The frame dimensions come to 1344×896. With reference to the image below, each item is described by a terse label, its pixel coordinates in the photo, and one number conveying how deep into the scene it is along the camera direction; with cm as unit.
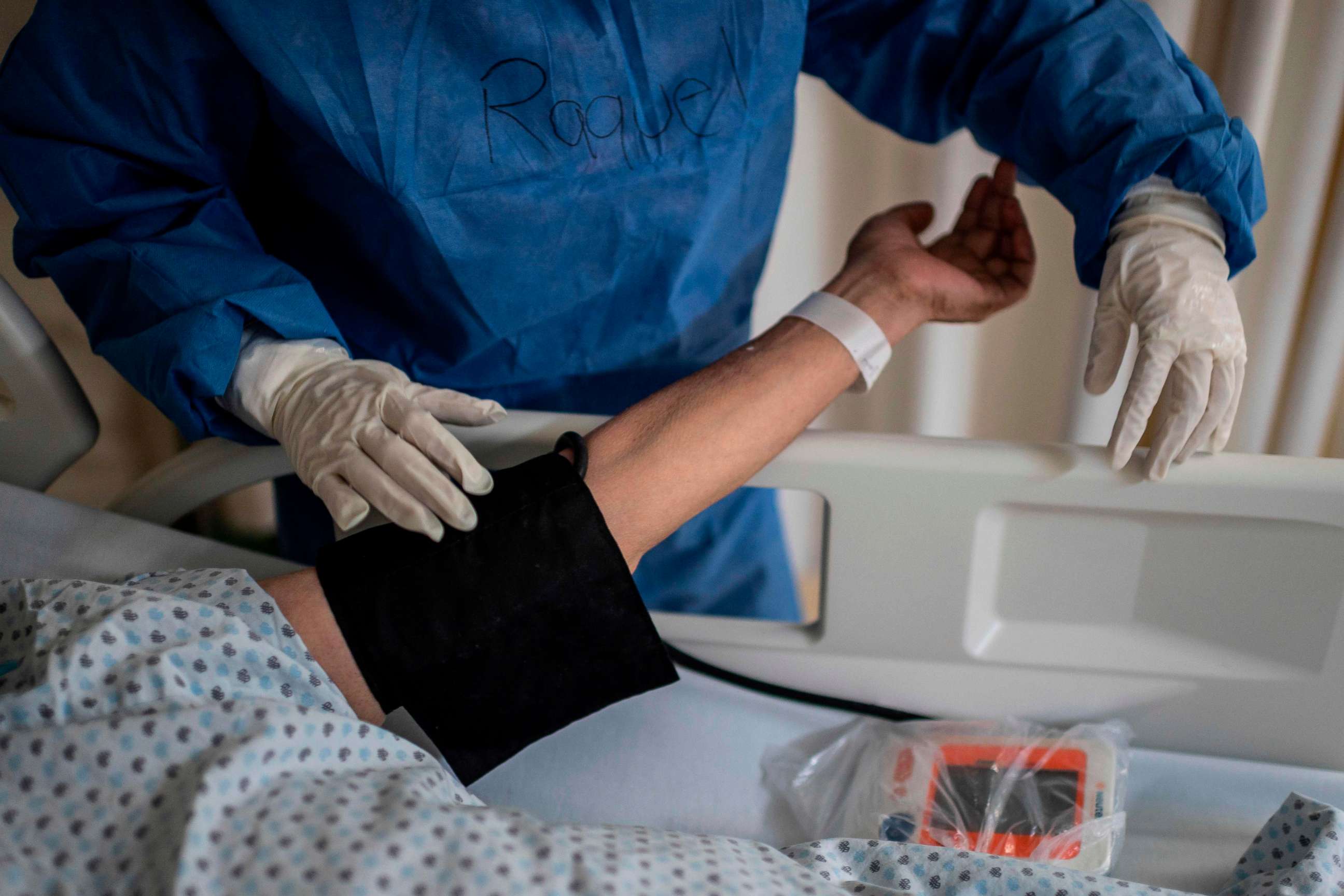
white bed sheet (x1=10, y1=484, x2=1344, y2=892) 106
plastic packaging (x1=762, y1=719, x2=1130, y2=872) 101
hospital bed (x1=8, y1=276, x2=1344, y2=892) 102
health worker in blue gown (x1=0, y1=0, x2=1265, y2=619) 98
